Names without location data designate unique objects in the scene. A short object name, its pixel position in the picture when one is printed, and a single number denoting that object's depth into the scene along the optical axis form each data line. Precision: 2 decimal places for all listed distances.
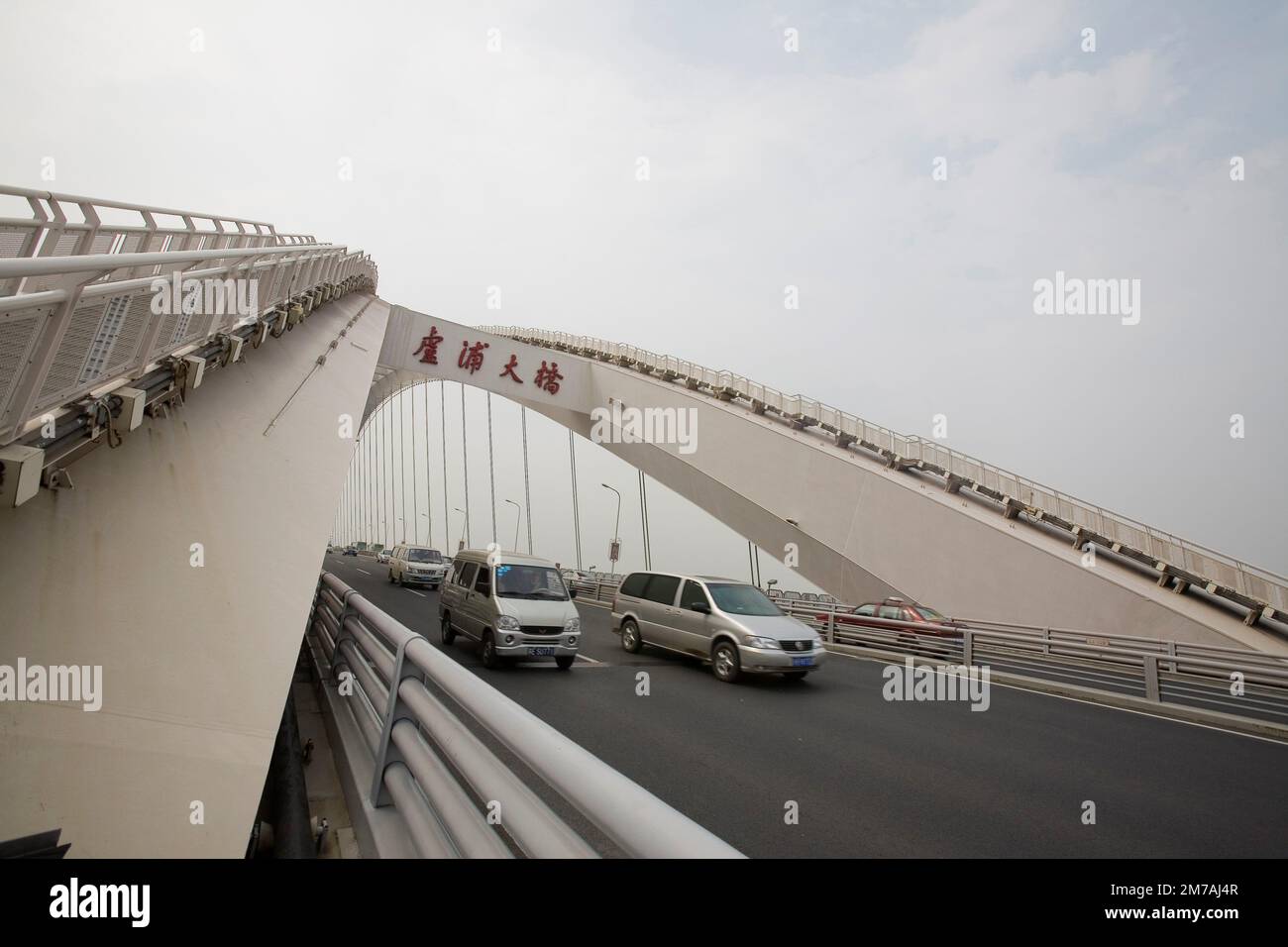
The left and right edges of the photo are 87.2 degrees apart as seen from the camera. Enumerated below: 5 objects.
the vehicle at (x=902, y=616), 16.42
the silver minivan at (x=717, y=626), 11.19
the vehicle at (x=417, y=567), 26.52
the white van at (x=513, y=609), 11.11
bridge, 2.67
